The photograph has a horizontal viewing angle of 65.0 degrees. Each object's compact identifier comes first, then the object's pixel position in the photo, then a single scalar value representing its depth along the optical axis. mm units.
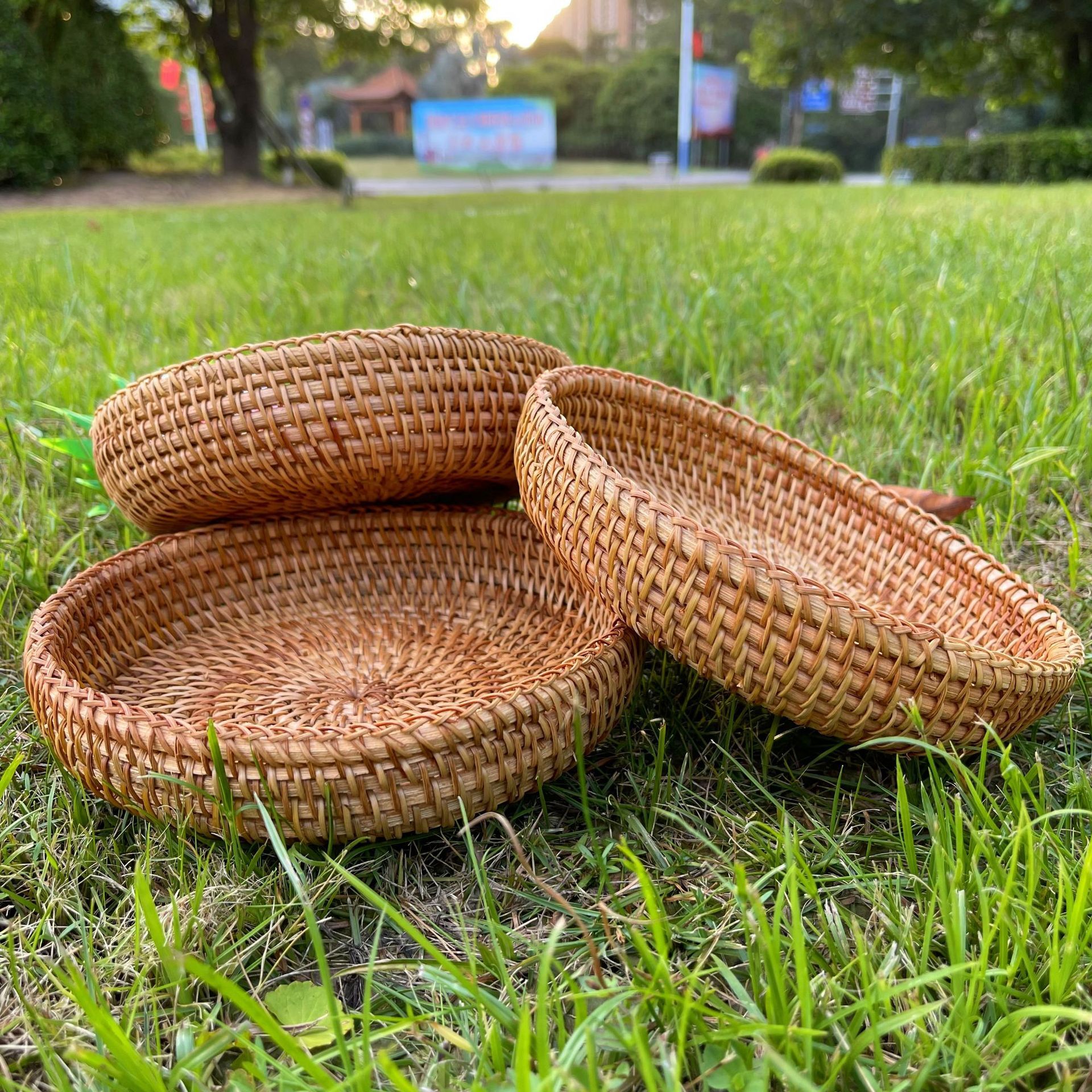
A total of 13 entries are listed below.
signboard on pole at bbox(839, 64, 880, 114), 31703
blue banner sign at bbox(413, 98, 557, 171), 24391
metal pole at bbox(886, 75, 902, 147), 29281
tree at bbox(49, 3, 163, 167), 10570
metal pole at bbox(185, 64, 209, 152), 17484
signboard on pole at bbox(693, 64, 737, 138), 27266
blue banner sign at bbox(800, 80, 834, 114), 28516
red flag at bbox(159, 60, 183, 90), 18391
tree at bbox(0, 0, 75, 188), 9422
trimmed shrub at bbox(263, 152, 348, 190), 13219
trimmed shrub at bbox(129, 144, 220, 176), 11938
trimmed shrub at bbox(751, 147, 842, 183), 16484
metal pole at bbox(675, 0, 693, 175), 21750
